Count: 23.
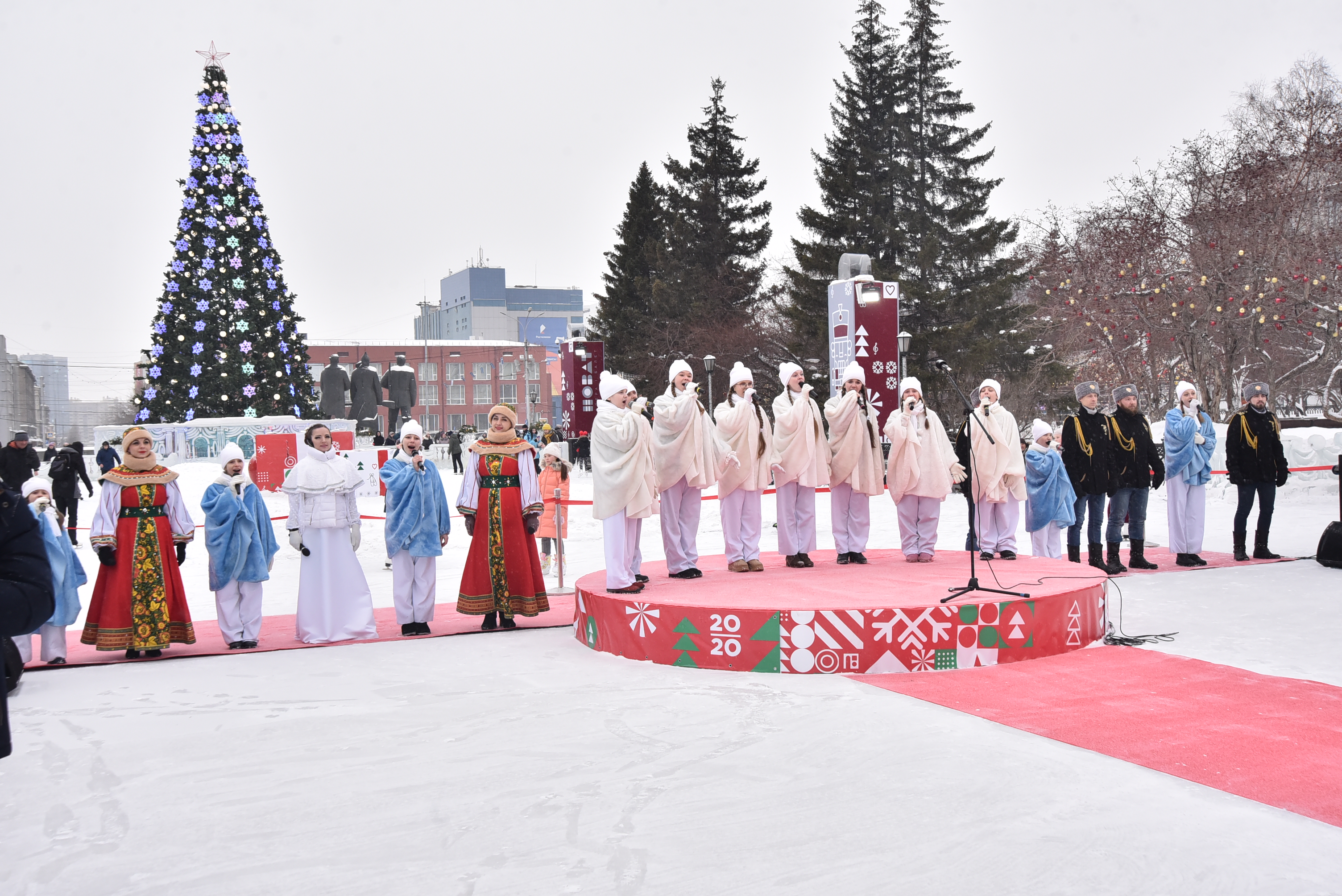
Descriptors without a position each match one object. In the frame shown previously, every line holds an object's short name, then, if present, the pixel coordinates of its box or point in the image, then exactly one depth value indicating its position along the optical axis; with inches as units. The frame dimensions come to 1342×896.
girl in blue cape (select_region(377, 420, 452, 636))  305.3
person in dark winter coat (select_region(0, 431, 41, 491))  507.5
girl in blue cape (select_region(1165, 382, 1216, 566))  381.1
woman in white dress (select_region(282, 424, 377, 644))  302.7
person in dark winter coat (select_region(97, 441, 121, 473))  639.1
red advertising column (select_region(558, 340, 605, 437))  1045.2
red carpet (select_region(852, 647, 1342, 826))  157.2
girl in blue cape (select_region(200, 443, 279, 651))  292.8
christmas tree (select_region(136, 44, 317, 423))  845.2
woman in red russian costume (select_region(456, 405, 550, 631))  305.7
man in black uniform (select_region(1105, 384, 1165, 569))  361.4
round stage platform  238.1
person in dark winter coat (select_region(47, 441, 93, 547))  561.0
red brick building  3009.4
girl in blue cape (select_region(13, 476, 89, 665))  271.7
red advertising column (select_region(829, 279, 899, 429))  610.9
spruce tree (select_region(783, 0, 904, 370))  1117.1
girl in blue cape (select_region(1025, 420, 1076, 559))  386.9
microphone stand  248.3
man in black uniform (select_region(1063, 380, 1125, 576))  360.8
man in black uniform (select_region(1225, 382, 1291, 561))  387.5
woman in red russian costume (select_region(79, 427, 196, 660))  281.6
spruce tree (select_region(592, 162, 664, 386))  1493.6
